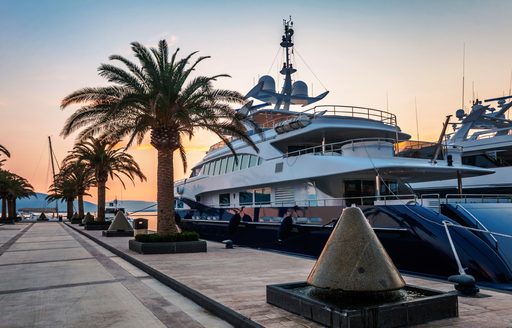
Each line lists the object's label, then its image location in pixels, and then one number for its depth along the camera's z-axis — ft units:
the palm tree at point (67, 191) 181.47
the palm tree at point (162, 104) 54.49
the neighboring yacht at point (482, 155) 97.19
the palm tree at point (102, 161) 109.50
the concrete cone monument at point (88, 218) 128.73
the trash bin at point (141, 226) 71.67
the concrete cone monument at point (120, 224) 82.89
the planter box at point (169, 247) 49.08
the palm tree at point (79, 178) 118.99
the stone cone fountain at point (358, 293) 17.10
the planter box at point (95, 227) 113.60
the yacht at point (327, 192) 39.42
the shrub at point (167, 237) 51.47
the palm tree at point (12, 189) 173.52
